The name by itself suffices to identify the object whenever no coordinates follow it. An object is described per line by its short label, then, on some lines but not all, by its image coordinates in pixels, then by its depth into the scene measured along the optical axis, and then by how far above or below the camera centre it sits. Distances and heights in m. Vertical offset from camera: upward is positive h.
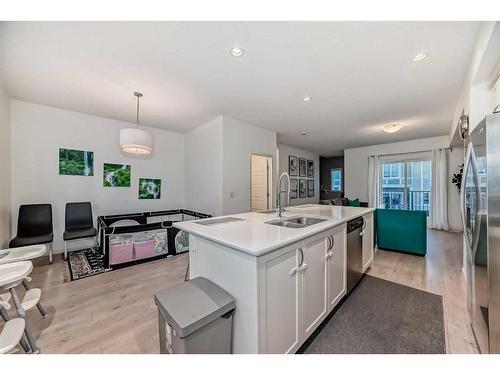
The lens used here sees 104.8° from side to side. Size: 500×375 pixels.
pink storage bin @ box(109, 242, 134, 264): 2.83 -0.99
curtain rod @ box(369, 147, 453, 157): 5.12 +1.04
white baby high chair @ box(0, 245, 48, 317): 1.67 -0.63
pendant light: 2.70 +0.67
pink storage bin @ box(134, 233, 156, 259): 3.01 -0.94
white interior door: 4.66 +0.11
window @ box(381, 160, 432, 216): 5.65 +0.09
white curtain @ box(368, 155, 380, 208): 6.22 +0.17
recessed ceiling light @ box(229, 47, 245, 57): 1.85 +1.32
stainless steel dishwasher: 2.02 -0.71
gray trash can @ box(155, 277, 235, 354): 0.97 -0.70
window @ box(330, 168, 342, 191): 8.54 +0.40
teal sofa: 3.15 -0.75
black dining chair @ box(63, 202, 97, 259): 3.18 -0.60
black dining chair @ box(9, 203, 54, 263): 2.86 -0.59
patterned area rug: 2.67 -1.19
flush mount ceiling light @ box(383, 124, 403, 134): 3.82 +1.20
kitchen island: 1.11 -0.58
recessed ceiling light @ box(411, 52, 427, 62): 1.93 +1.34
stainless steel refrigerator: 1.09 -0.26
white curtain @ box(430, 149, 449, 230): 5.14 -0.10
